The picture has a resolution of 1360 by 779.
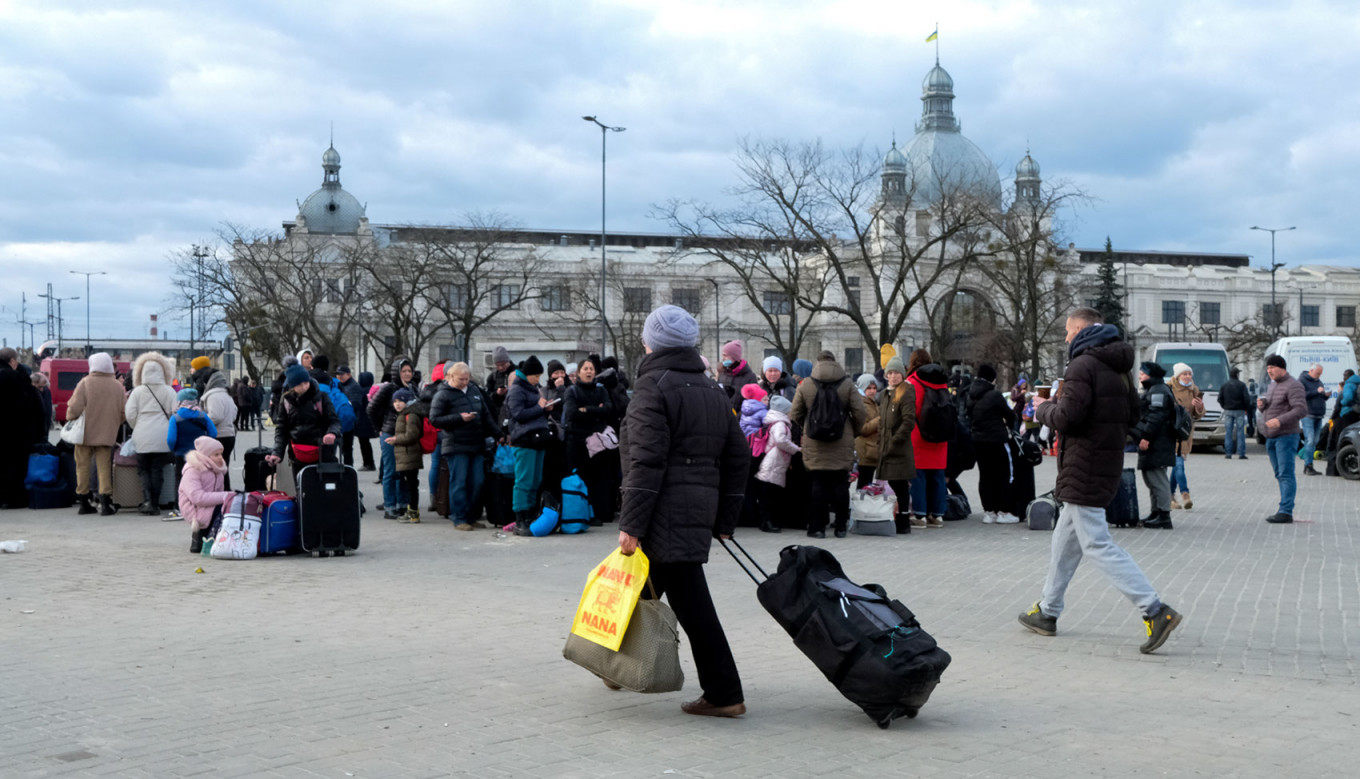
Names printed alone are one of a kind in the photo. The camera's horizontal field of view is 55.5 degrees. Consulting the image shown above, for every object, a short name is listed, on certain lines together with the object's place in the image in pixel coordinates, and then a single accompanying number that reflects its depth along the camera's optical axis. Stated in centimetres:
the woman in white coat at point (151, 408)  1488
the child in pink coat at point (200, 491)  1167
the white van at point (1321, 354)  3159
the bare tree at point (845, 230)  4466
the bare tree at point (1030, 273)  4459
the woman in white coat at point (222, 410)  1595
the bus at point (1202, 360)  3212
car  2028
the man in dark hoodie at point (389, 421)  1506
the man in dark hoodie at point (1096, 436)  757
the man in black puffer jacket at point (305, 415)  1285
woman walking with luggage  577
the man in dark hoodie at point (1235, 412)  2606
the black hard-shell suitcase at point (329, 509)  1146
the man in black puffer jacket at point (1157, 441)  1387
